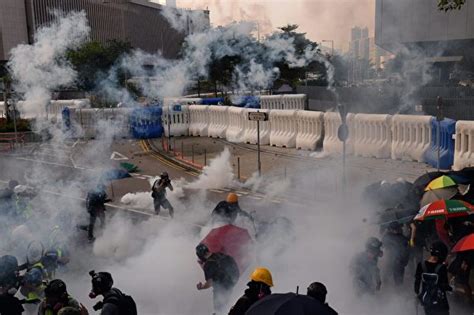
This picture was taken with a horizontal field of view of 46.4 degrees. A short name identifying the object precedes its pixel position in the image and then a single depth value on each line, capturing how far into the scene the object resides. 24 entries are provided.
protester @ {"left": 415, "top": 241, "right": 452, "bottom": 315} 6.29
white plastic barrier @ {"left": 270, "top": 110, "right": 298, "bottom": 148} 22.39
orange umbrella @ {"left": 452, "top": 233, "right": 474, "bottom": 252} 6.62
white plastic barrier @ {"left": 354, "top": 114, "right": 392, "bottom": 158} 18.59
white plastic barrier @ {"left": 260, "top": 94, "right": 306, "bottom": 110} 37.97
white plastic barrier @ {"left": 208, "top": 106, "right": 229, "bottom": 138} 26.47
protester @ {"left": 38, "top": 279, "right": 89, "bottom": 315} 5.33
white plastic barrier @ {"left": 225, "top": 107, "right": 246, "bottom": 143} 25.12
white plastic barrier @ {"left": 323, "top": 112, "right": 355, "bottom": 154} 19.69
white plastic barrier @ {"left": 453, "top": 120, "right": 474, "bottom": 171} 15.24
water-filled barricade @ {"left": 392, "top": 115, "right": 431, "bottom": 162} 17.39
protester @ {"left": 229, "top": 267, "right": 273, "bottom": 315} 5.69
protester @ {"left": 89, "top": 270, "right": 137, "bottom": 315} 5.18
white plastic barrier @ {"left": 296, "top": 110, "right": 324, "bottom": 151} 21.19
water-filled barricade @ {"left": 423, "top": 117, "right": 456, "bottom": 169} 16.12
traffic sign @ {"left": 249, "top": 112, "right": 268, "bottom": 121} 15.35
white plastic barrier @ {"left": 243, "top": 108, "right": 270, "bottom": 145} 23.70
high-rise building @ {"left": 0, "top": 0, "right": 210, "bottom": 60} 44.75
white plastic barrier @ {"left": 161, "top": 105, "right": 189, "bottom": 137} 28.16
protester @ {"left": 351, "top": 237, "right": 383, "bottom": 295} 7.15
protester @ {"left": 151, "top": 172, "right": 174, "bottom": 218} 12.77
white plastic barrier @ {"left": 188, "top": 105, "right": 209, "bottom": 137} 27.80
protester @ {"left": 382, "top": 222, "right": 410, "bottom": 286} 7.85
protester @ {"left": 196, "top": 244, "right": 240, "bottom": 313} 6.63
